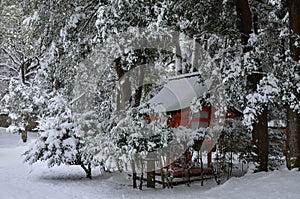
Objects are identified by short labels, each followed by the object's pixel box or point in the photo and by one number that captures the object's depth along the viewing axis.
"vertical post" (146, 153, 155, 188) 7.23
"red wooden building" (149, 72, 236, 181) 8.05
